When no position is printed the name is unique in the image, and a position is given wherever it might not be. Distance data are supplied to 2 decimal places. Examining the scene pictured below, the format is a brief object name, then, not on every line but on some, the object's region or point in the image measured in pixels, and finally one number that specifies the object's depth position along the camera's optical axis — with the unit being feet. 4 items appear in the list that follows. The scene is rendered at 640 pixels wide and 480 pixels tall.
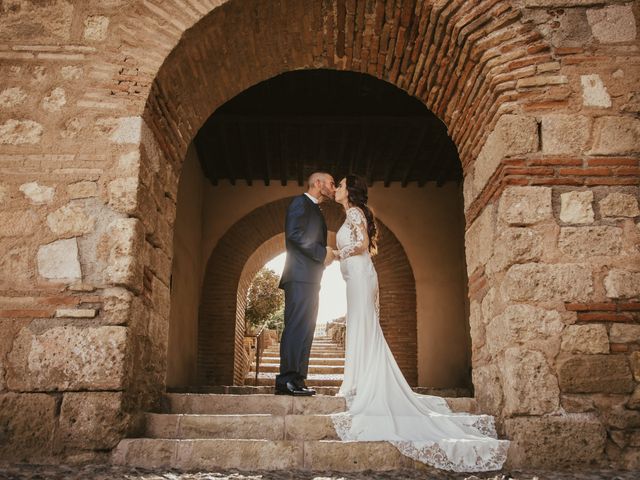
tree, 42.68
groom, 14.34
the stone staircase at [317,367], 30.89
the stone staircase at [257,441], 10.49
